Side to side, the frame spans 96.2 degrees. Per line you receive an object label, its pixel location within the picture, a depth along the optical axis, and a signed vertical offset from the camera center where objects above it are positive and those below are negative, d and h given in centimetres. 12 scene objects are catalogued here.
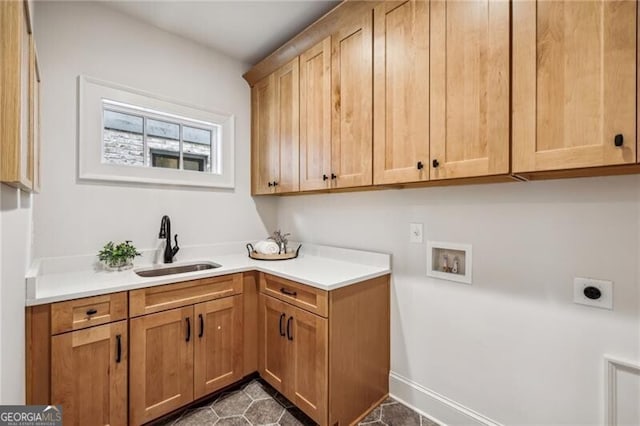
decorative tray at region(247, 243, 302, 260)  227 -35
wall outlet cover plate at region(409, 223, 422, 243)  177 -12
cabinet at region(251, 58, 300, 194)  216 +67
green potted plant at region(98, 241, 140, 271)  183 -28
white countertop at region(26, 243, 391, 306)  144 -38
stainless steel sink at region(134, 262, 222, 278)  200 -42
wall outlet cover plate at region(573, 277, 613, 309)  116 -33
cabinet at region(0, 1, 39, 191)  71 +30
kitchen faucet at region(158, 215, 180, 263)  205 -17
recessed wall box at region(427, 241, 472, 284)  157 -28
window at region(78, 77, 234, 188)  188 +55
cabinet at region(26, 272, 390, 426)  138 -77
